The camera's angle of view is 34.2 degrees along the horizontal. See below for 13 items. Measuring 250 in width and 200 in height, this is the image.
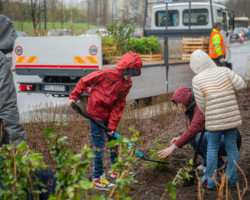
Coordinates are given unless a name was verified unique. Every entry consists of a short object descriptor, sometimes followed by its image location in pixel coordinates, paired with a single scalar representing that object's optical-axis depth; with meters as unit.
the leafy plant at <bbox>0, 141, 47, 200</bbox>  2.05
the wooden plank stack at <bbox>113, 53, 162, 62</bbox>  10.69
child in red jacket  4.00
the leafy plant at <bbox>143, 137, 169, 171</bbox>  4.30
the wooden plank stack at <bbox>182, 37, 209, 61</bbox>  10.92
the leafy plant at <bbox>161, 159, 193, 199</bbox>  2.37
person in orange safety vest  10.52
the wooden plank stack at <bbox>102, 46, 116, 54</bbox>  9.92
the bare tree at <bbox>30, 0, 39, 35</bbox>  17.74
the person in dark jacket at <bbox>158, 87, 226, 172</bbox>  3.87
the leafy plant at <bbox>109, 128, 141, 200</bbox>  2.11
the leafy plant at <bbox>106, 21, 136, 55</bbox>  10.48
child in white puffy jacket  3.47
